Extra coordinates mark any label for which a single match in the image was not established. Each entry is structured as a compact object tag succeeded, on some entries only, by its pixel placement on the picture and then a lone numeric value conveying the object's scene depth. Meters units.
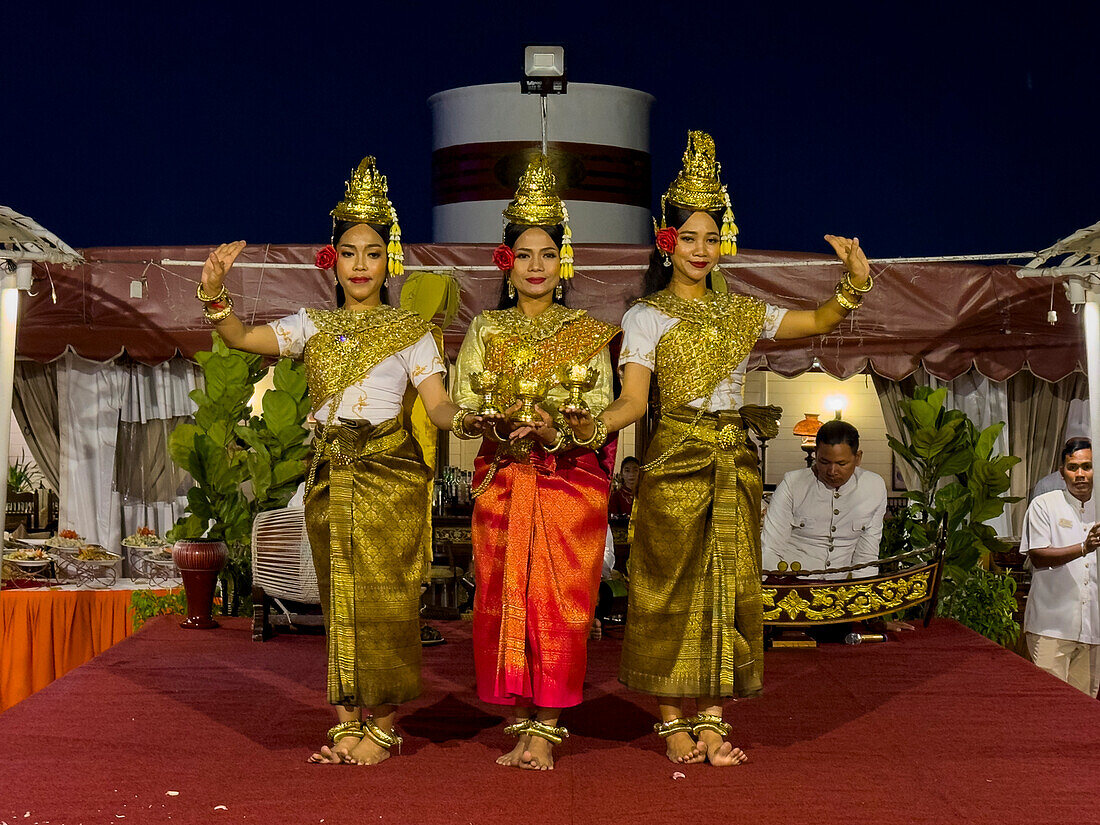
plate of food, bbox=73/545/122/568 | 7.07
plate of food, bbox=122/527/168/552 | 7.39
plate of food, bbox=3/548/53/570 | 7.18
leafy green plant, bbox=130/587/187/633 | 6.67
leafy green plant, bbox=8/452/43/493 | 10.78
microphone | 5.88
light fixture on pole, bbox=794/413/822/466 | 10.52
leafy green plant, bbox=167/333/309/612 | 6.64
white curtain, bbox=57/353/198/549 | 8.73
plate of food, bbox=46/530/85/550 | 7.25
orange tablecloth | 6.77
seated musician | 6.25
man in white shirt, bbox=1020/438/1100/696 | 5.94
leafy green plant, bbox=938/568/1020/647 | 6.54
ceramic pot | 6.06
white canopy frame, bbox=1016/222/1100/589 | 5.46
